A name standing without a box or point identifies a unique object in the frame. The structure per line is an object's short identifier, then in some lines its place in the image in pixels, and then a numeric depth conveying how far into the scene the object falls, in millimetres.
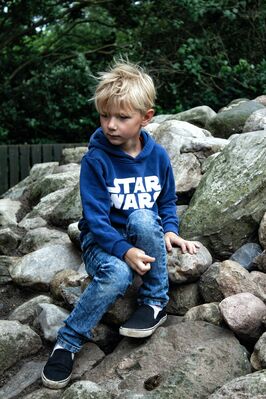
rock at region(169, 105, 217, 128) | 5626
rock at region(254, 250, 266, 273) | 3288
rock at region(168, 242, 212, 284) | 3213
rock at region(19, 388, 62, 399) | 2893
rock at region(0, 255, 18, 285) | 4184
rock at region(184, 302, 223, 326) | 3010
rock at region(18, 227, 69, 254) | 4496
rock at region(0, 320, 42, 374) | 3193
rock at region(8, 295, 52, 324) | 3580
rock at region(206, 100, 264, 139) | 5234
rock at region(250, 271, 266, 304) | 3066
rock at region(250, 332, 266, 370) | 2639
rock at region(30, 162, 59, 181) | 6261
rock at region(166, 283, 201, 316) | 3273
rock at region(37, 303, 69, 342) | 3340
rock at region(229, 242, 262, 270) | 3405
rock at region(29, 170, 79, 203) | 5398
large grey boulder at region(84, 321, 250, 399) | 2666
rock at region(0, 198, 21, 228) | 5090
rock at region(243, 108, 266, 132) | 4859
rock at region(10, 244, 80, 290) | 4012
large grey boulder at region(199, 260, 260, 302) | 3100
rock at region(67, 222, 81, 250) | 4094
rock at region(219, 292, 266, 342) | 2848
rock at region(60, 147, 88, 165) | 6215
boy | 2965
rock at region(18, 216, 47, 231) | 4834
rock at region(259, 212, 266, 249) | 3439
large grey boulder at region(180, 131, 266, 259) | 3576
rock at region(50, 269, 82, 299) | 3585
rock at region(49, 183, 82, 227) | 4625
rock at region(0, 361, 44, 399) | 3031
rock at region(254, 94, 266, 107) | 6184
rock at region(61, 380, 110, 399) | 2649
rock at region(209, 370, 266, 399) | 2377
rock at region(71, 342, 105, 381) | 3023
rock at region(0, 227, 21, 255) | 4656
